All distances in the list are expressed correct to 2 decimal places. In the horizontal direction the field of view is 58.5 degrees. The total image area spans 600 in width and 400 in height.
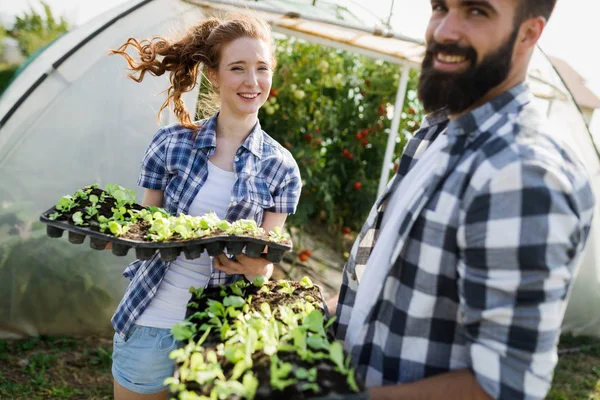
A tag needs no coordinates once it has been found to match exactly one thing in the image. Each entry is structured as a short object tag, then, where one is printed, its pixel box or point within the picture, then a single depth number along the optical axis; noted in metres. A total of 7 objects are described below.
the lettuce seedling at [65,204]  1.68
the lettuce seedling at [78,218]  1.60
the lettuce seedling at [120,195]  1.80
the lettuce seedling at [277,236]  1.59
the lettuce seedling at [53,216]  1.60
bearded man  0.98
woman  1.79
